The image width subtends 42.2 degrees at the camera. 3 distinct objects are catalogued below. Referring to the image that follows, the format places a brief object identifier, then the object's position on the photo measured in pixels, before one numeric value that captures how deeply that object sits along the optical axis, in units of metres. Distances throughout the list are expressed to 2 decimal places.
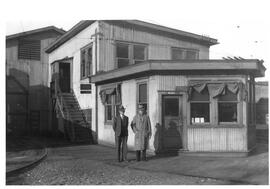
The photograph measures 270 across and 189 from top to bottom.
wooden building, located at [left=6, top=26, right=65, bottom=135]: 19.97
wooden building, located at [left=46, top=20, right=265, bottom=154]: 12.30
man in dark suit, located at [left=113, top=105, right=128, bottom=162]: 11.34
